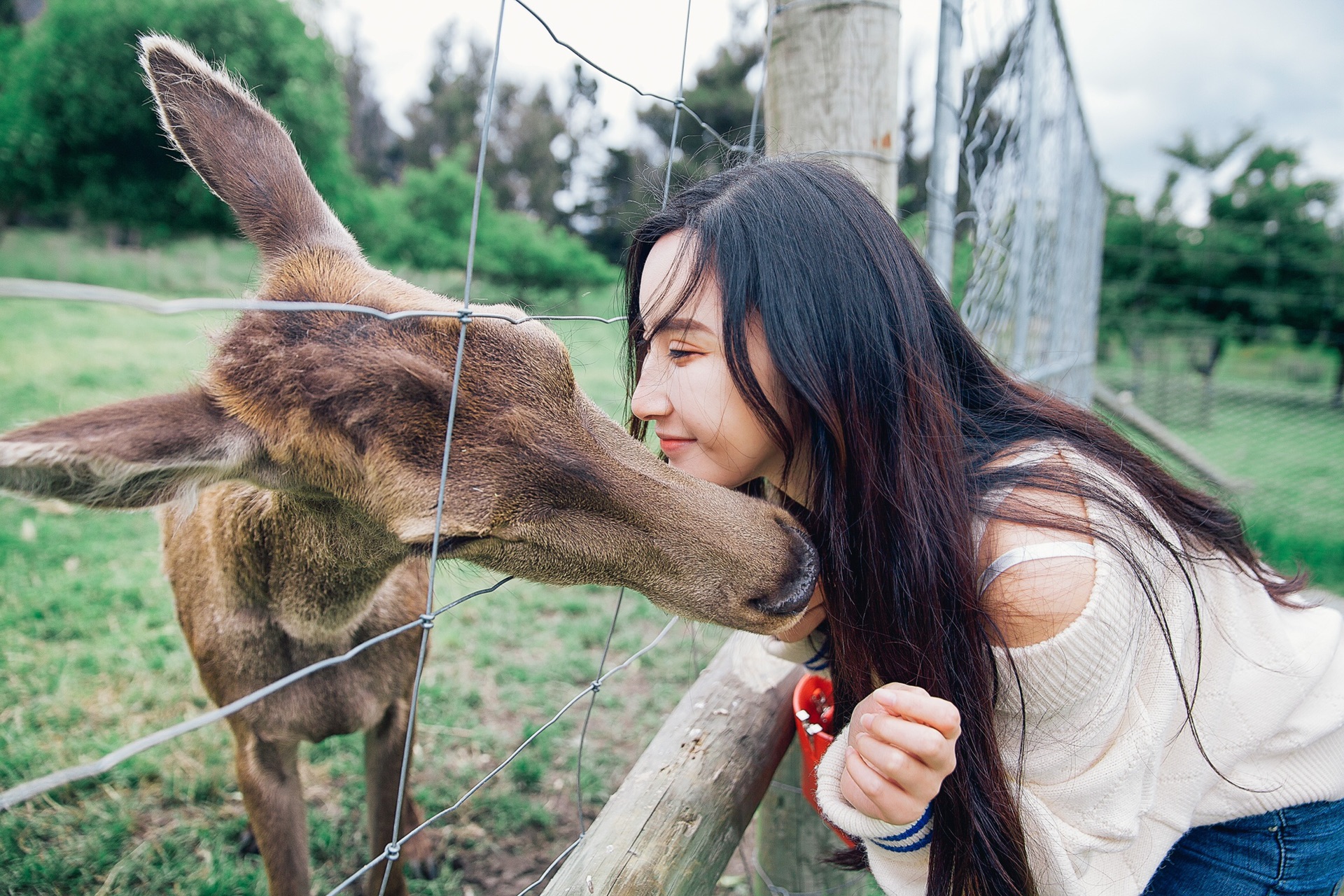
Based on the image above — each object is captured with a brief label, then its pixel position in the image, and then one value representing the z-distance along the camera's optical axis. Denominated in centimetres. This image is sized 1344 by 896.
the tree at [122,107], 1398
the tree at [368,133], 3738
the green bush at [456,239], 2283
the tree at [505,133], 3419
